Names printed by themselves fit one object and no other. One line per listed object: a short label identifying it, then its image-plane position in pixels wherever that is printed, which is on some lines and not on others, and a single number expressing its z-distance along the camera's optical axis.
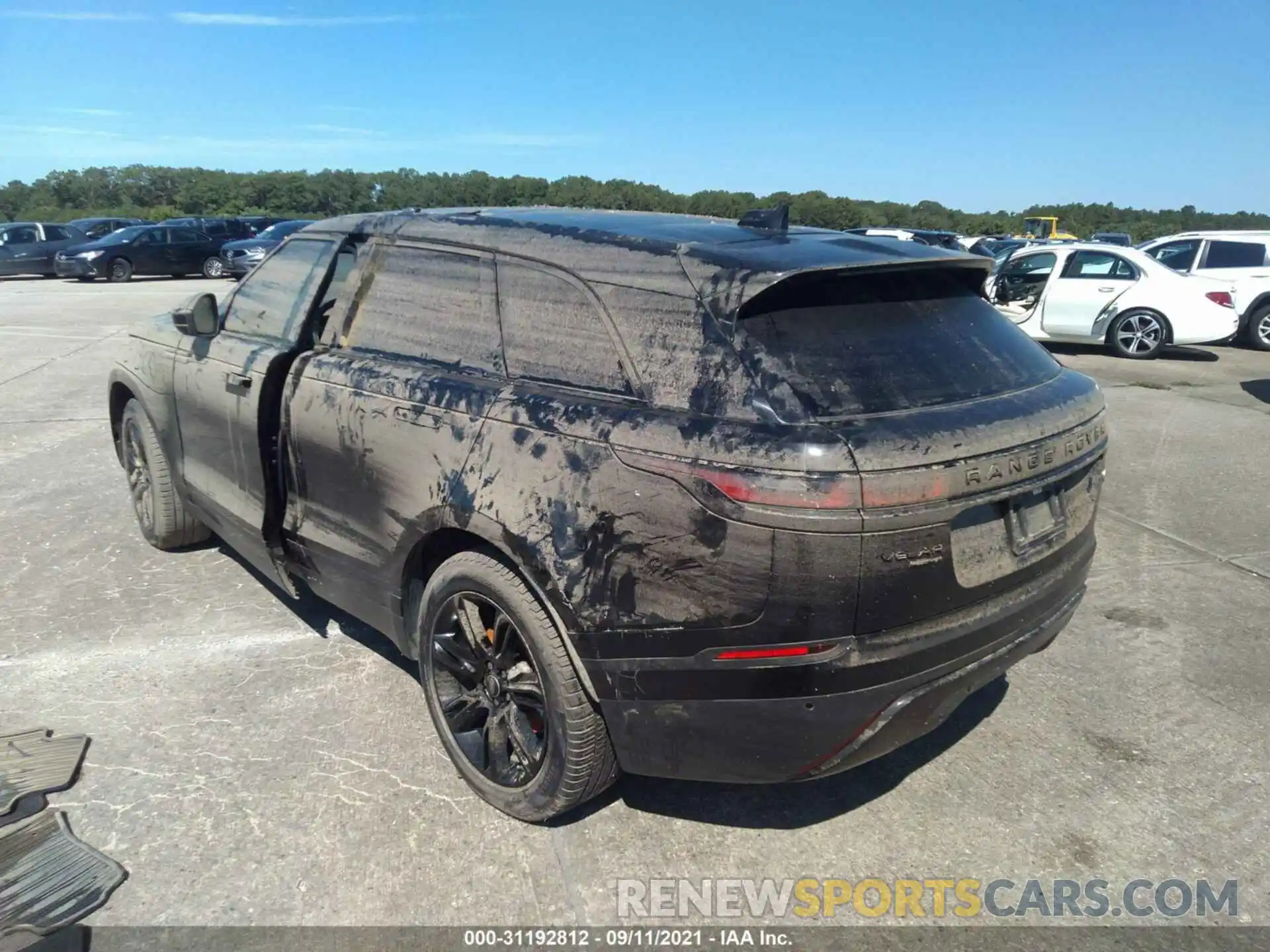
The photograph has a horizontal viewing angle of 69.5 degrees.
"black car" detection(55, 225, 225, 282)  24.70
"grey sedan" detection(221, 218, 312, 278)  24.45
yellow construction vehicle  40.41
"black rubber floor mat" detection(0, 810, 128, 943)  2.43
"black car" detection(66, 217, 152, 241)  28.77
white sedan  12.29
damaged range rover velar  2.23
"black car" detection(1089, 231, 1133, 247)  29.83
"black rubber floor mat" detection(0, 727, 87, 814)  2.96
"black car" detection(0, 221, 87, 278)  25.95
